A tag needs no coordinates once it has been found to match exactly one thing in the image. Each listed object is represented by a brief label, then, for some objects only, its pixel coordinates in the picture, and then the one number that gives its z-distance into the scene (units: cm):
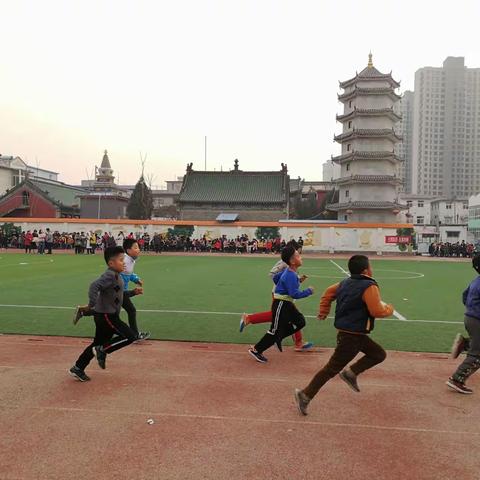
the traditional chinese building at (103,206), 6053
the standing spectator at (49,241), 3224
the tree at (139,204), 6375
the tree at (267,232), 3947
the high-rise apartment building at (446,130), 12694
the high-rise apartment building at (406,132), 13262
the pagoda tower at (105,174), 8956
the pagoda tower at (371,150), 4838
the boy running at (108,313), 568
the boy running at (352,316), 462
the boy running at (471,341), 538
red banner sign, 3775
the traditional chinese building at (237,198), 5188
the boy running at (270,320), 715
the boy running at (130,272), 738
